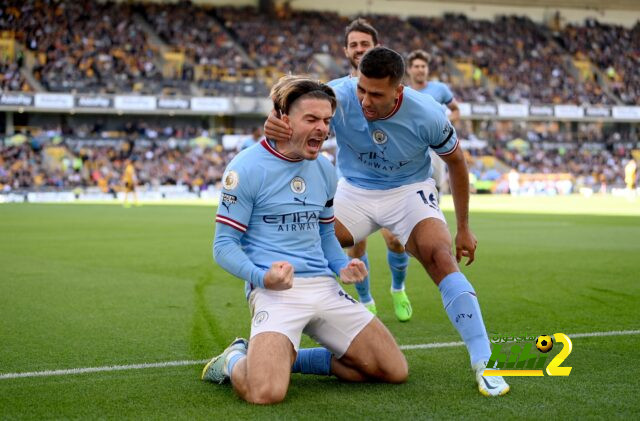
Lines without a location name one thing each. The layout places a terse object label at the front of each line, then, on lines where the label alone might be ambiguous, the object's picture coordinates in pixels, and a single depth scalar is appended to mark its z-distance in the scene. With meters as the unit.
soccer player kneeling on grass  4.56
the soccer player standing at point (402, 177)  4.80
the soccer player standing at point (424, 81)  9.86
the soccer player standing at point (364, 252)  7.04
